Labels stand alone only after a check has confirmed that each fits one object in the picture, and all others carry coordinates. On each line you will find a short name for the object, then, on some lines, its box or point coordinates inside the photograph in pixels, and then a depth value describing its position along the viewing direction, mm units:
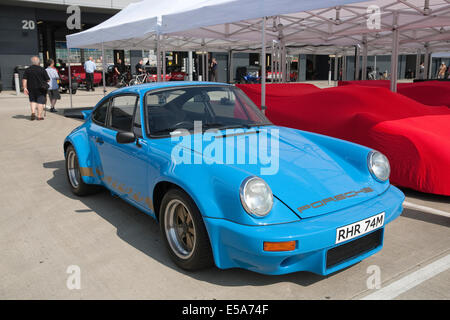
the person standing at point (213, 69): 23825
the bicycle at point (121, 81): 24172
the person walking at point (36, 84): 10734
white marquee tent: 6277
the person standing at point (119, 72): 24258
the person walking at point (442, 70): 20319
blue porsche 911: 2432
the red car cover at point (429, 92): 8782
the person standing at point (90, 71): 20859
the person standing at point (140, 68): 23094
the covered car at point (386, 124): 4344
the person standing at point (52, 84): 12875
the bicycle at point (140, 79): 22117
